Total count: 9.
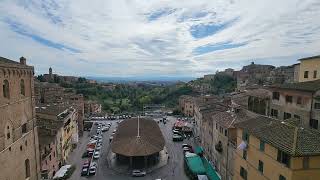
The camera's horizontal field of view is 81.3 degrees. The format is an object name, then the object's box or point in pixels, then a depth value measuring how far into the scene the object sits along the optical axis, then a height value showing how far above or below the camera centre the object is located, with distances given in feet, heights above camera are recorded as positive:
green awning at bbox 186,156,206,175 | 85.42 -40.52
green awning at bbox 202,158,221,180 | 80.33 -41.37
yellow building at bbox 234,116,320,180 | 43.19 -18.00
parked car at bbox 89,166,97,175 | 91.24 -44.41
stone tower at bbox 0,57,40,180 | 52.20 -13.67
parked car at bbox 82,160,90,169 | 95.81 -43.66
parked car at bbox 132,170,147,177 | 89.34 -44.34
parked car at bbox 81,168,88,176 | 90.58 -44.57
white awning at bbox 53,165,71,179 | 84.89 -42.94
